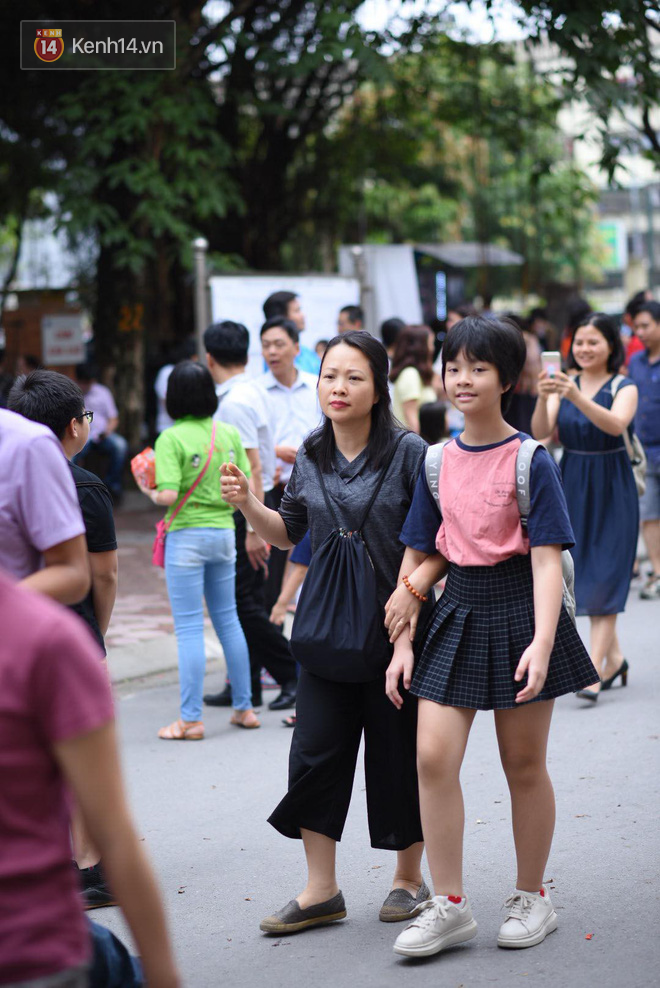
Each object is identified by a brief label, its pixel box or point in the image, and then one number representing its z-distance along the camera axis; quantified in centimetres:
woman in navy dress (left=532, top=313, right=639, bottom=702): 638
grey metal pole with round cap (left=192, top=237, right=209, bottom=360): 990
